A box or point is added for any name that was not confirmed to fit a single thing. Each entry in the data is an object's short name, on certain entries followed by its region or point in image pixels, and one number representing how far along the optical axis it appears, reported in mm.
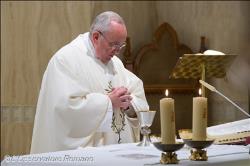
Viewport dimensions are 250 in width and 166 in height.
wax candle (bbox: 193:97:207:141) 4352
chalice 6188
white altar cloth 4717
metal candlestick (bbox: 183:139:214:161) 4389
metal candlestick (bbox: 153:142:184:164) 4288
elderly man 8122
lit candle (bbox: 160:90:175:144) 4251
